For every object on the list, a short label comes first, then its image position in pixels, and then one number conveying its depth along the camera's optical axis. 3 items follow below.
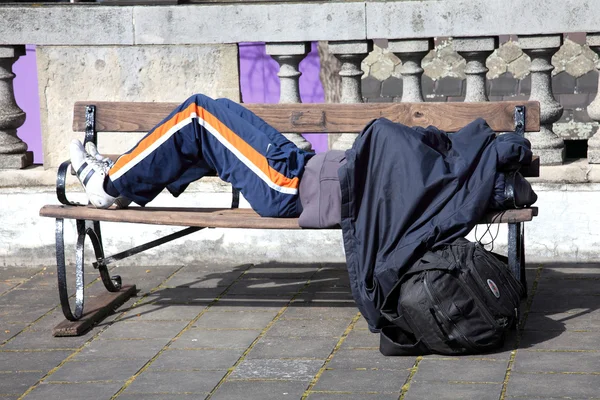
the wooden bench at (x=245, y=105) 9.27
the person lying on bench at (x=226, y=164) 9.29
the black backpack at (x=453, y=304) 8.31
